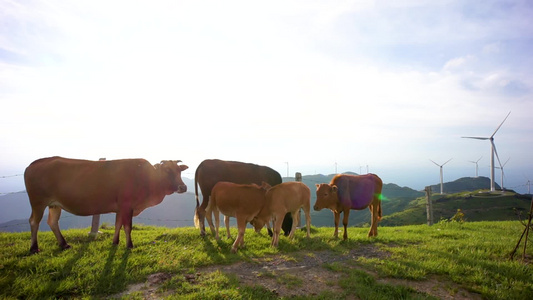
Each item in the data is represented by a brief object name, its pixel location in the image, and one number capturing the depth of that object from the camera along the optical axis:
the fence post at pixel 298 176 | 15.67
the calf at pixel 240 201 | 8.53
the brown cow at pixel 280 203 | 8.98
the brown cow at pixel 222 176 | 10.24
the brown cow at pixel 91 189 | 7.83
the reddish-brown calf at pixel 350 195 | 10.58
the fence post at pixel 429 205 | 16.00
